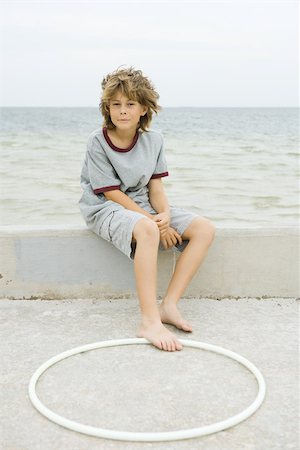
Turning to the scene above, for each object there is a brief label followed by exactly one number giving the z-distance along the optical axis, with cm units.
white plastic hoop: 201
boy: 302
